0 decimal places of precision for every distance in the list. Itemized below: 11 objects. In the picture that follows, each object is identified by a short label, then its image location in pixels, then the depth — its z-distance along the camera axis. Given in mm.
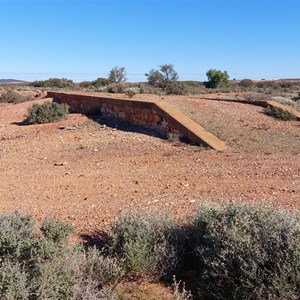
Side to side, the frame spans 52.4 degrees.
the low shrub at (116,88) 16323
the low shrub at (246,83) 31593
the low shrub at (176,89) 16705
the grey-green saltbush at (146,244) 2764
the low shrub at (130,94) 11905
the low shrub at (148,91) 14896
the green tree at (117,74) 28520
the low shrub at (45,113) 10793
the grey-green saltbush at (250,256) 2339
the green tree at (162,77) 22491
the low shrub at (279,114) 9483
